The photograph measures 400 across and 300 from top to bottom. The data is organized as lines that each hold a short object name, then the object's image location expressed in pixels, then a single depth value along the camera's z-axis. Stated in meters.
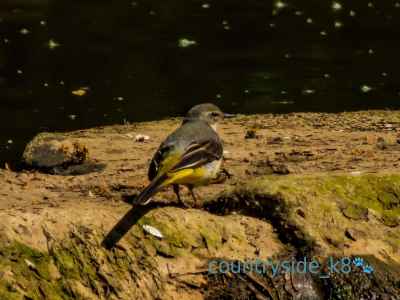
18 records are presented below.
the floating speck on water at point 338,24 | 19.40
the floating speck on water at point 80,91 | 15.23
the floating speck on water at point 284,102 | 14.86
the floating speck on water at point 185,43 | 17.97
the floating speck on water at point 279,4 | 20.62
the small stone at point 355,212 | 7.50
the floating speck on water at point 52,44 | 17.67
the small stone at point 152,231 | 7.12
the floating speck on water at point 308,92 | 15.29
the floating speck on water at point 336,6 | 20.71
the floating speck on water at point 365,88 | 15.50
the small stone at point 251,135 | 10.38
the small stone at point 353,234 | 7.36
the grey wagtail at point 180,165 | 6.99
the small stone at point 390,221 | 7.55
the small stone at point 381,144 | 9.37
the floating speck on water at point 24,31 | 18.38
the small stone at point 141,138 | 10.56
